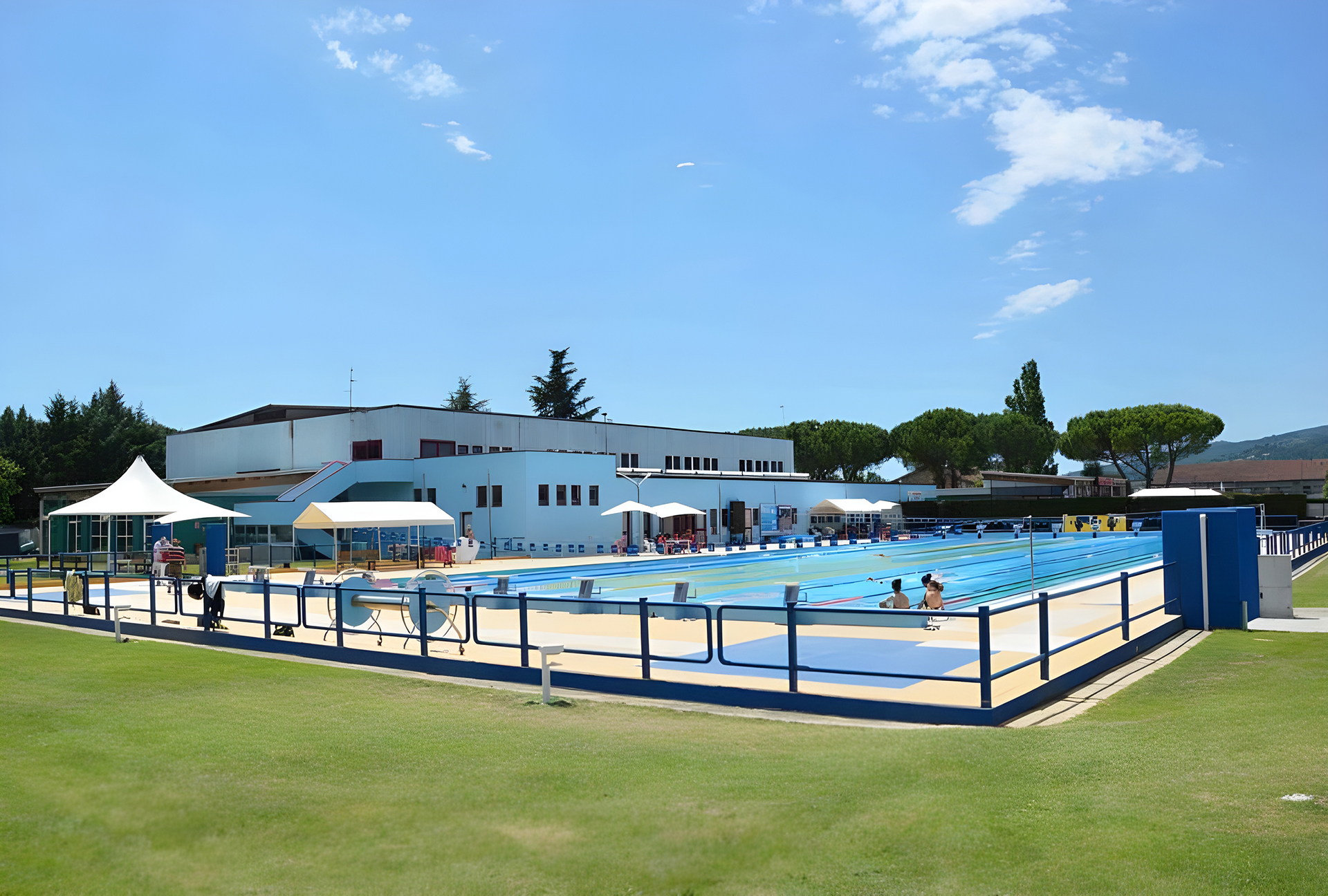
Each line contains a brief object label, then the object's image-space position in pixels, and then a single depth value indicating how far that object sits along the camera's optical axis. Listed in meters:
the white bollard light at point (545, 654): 9.43
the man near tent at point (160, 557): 26.64
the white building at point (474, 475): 38.97
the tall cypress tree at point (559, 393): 80.56
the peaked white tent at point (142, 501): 25.67
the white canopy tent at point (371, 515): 30.78
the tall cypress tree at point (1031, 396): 98.00
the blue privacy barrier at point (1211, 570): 14.41
